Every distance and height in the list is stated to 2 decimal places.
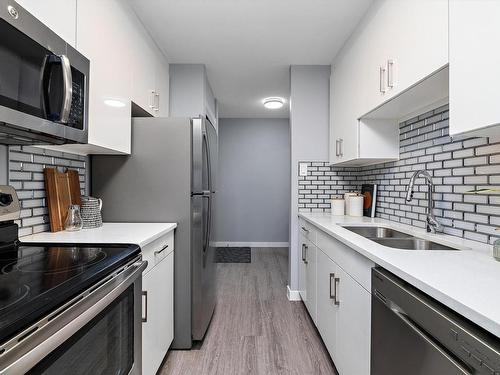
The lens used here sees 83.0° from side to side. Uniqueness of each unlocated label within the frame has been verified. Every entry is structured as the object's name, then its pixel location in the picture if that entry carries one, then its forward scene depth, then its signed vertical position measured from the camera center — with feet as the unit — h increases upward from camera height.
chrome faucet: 5.22 -0.34
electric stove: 2.02 -1.03
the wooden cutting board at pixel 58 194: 5.10 -0.16
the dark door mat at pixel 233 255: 14.25 -3.65
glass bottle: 5.23 -0.62
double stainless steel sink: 5.02 -1.00
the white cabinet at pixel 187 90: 9.56 +3.29
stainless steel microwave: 2.92 +1.20
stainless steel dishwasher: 2.03 -1.32
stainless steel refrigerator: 6.32 -0.03
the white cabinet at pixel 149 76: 6.73 +2.99
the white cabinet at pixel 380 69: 4.10 +2.25
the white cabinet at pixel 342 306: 4.06 -2.08
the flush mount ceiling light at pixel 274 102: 13.47 +4.14
